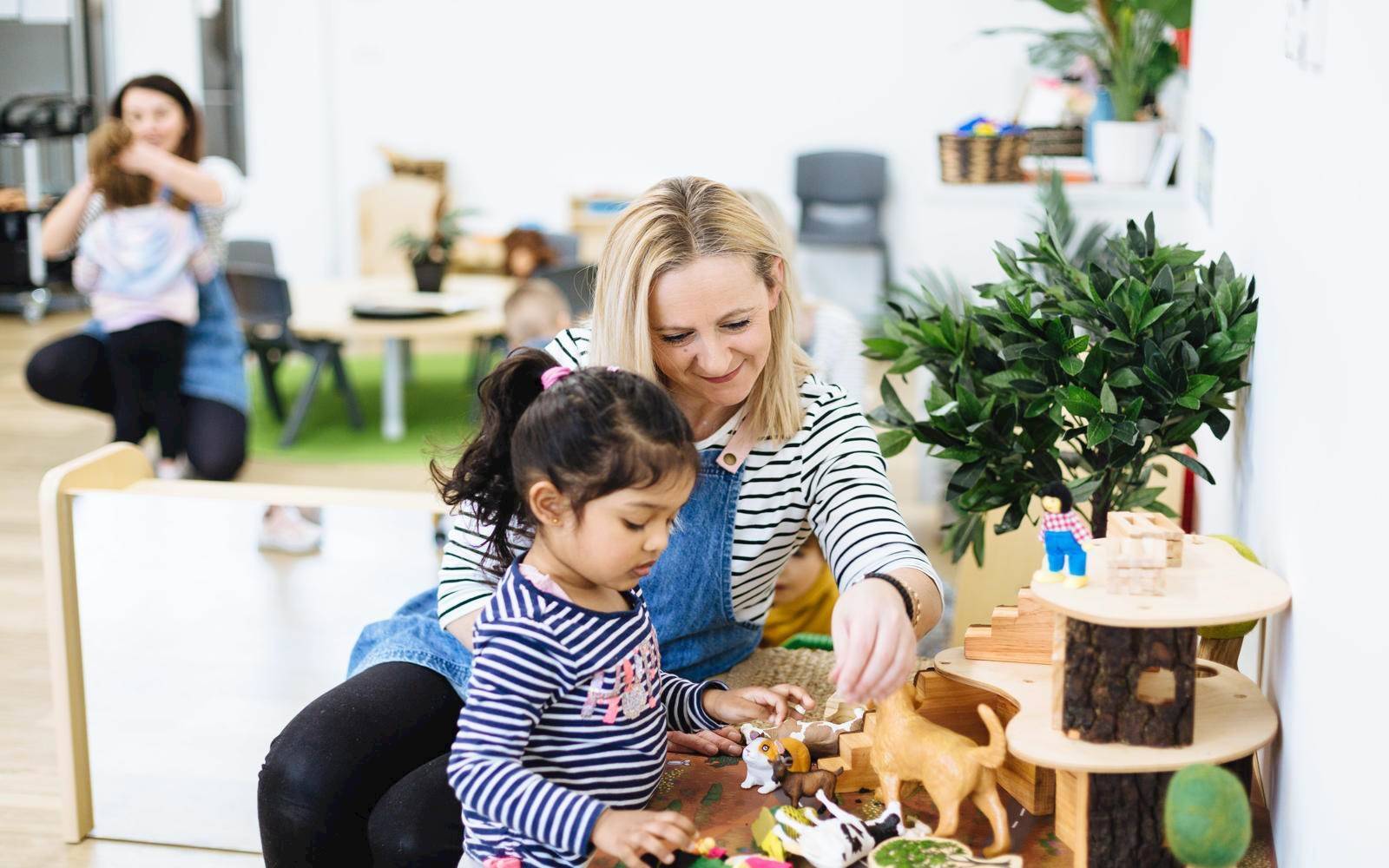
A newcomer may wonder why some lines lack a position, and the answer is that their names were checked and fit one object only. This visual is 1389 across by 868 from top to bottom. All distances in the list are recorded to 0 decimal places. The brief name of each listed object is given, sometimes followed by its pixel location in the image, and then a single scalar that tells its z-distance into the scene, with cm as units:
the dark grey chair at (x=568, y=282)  561
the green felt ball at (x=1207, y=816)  111
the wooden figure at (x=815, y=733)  155
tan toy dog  133
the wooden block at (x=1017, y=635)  148
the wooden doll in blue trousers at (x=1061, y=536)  129
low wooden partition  236
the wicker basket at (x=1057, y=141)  402
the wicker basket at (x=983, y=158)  390
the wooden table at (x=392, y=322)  560
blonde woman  163
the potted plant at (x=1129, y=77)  347
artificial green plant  170
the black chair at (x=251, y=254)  680
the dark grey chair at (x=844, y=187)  826
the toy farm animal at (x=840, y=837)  133
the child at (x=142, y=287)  407
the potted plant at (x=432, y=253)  621
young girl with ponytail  130
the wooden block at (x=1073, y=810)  127
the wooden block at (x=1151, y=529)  133
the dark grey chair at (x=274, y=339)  580
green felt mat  584
